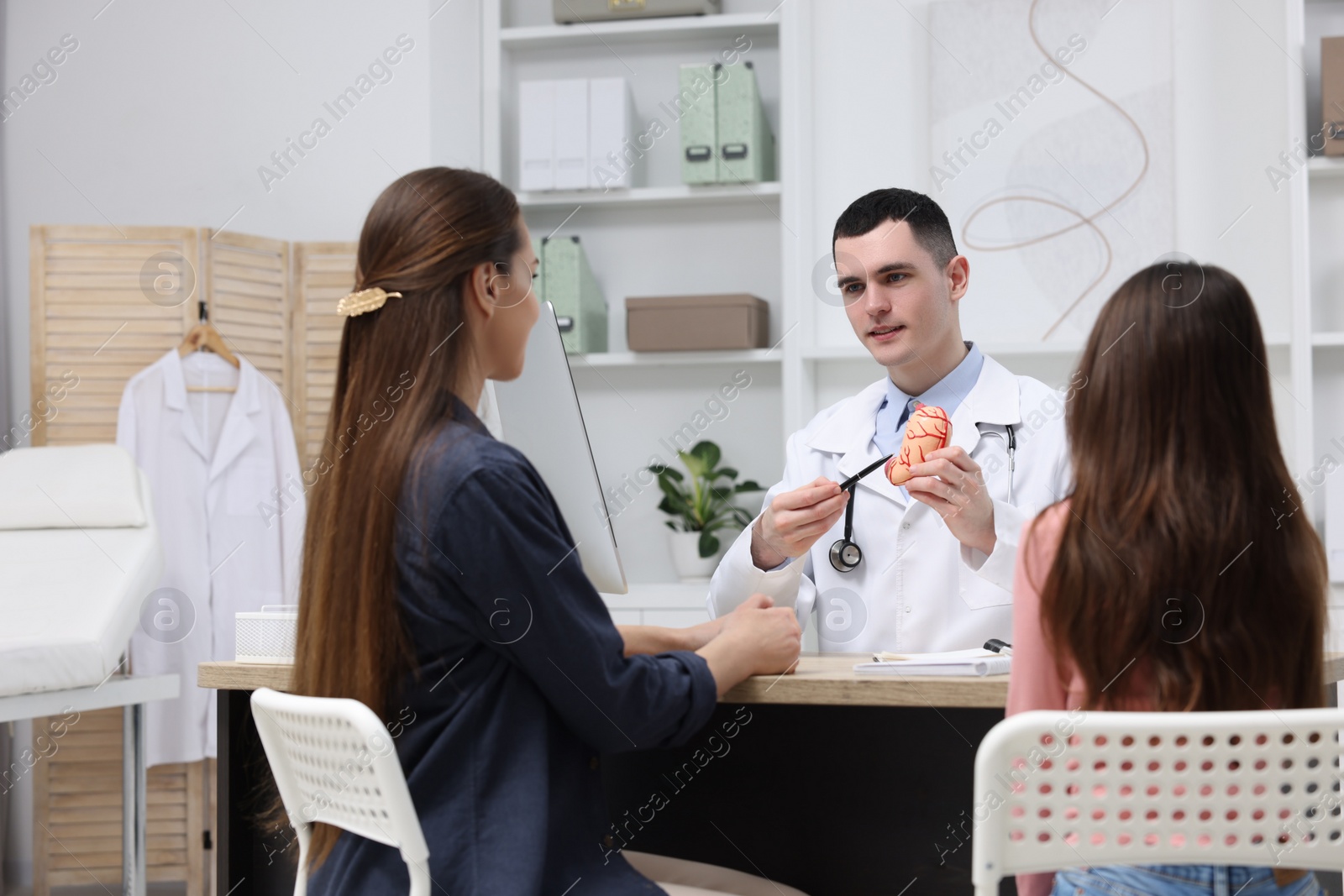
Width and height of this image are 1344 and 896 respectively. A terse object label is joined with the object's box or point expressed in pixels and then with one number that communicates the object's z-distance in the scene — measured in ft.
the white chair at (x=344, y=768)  3.71
